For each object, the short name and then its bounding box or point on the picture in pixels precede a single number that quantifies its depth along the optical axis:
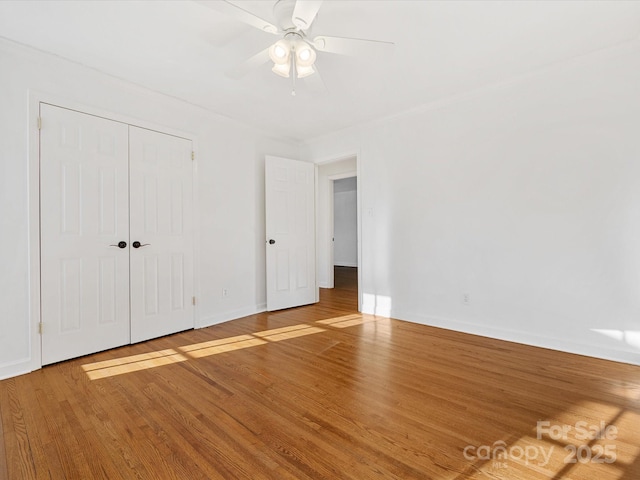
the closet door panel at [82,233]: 2.57
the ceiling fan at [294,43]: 1.68
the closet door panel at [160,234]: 3.10
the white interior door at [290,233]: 4.37
